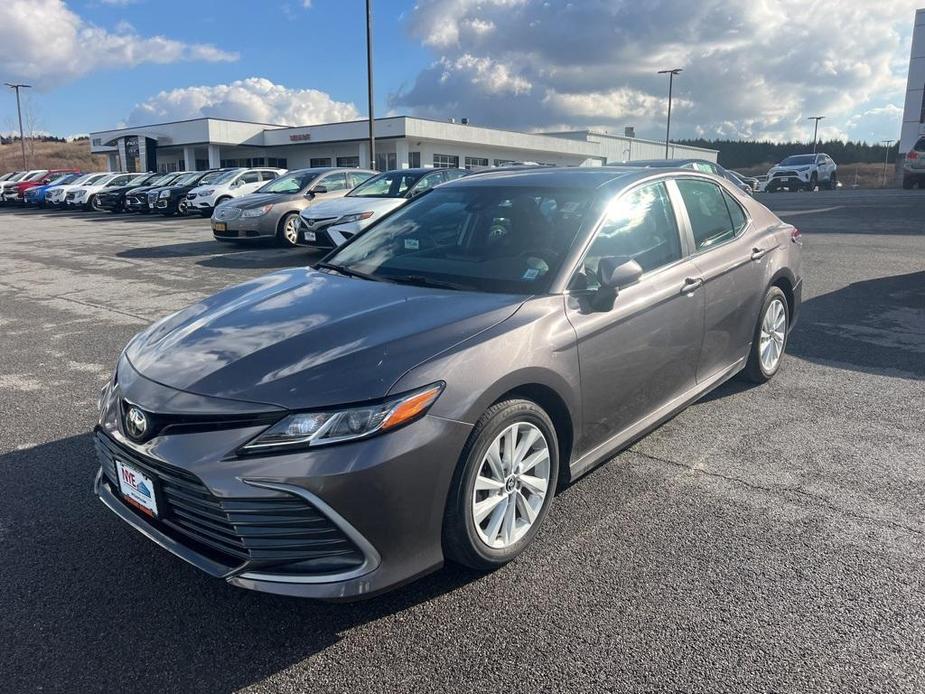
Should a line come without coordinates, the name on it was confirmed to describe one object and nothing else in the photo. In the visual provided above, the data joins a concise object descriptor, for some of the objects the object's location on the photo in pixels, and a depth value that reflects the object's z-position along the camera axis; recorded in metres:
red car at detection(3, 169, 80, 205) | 33.19
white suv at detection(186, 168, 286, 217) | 21.29
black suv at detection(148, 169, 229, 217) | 23.88
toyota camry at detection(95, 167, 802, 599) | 2.43
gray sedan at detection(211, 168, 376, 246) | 13.53
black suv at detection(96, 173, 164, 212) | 27.17
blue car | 31.55
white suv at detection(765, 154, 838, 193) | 34.06
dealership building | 45.03
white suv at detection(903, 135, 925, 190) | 26.84
